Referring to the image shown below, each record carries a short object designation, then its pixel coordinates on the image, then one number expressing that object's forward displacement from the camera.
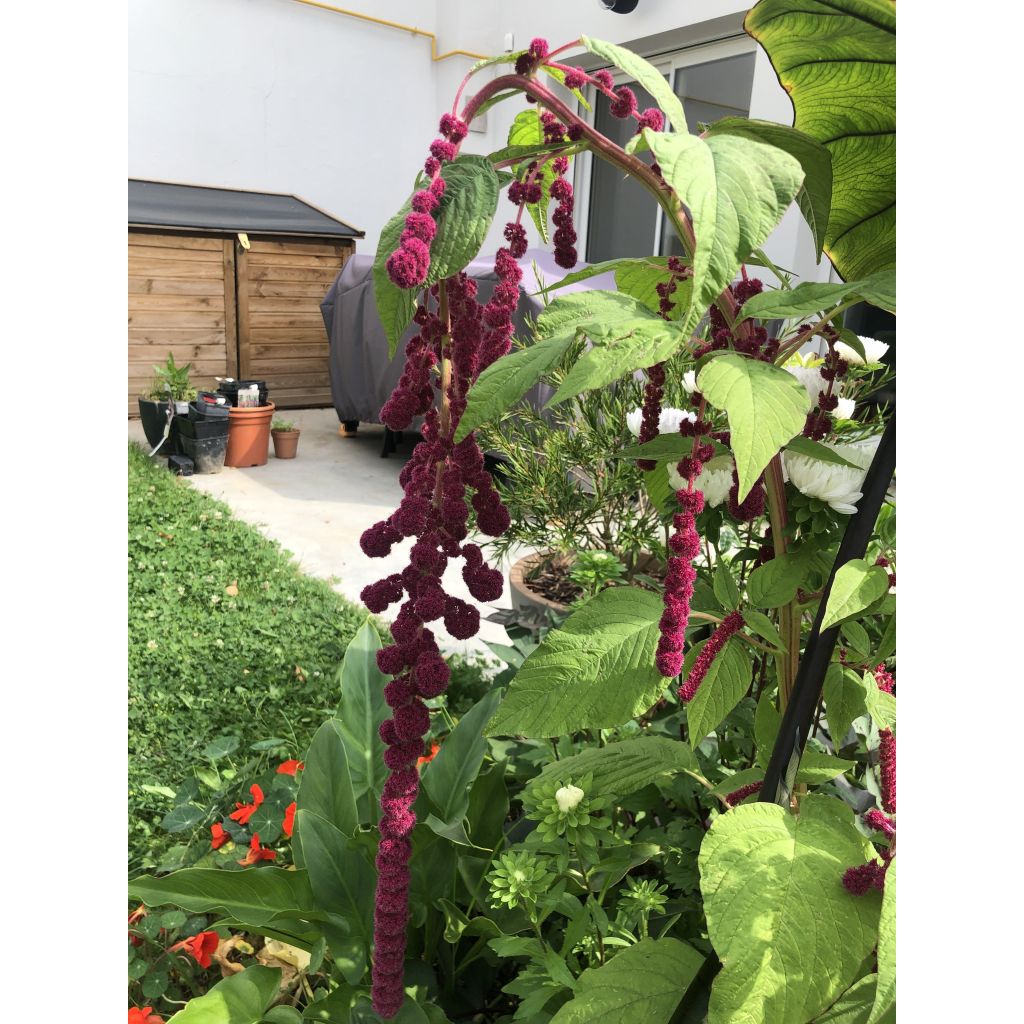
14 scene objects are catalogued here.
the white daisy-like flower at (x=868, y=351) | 0.88
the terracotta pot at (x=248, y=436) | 5.30
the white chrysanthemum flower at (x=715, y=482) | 0.88
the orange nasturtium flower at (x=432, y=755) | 1.37
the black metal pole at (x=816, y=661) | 0.55
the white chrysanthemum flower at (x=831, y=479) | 0.72
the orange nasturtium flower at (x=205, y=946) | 1.21
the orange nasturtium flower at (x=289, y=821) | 1.33
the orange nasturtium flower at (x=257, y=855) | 1.35
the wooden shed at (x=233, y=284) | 6.49
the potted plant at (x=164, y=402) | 5.29
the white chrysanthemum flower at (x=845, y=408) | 0.96
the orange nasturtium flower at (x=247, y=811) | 1.47
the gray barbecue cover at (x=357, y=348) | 5.46
